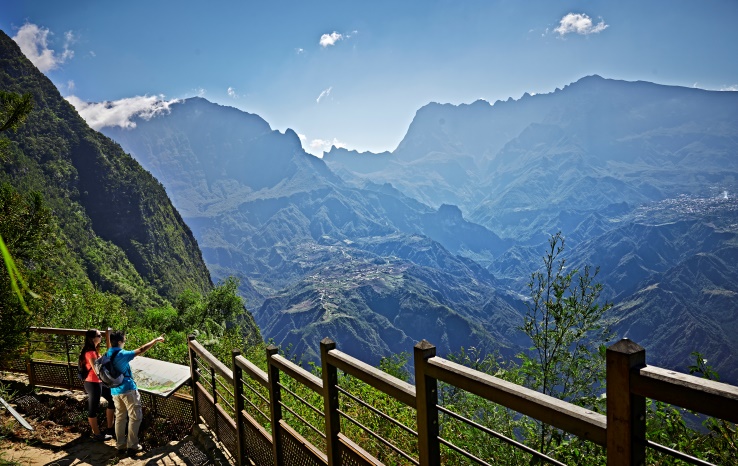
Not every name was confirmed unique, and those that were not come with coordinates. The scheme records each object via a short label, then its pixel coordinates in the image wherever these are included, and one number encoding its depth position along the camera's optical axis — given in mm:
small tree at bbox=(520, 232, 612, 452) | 5188
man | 6371
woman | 6879
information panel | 6300
